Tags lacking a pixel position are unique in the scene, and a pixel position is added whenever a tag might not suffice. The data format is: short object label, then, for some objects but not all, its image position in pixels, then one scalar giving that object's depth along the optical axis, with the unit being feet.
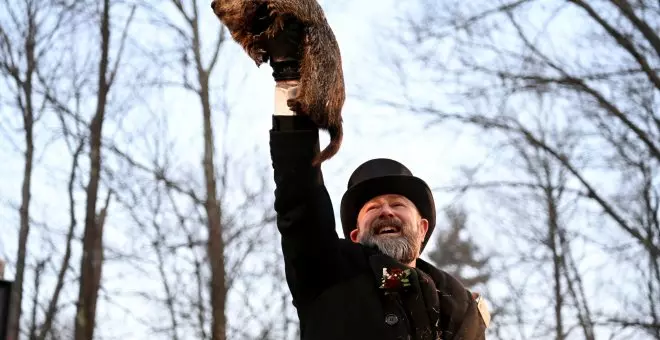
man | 8.68
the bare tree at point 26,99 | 39.96
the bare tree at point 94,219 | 28.78
